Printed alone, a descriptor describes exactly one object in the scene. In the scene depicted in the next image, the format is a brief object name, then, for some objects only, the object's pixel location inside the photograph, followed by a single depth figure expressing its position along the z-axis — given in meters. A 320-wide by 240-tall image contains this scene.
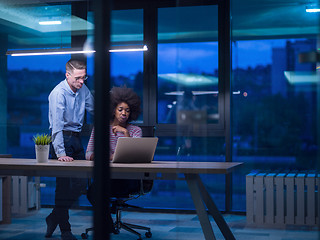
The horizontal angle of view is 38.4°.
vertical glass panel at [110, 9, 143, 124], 5.51
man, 4.09
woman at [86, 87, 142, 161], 4.08
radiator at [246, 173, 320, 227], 4.53
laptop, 3.26
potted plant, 3.45
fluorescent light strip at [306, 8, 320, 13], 4.52
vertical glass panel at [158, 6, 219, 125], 5.06
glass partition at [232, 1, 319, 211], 4.89
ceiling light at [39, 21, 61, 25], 5.98
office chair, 4.02
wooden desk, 3.04
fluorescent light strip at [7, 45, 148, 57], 5.18
